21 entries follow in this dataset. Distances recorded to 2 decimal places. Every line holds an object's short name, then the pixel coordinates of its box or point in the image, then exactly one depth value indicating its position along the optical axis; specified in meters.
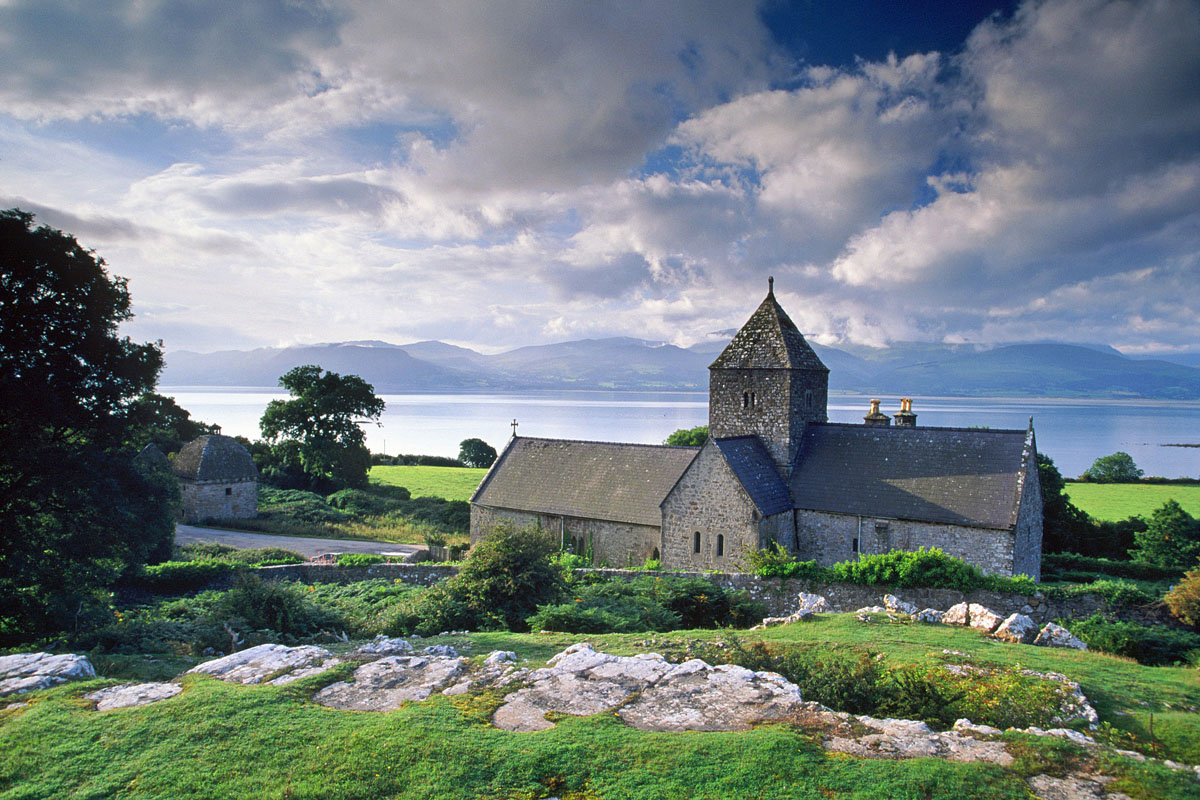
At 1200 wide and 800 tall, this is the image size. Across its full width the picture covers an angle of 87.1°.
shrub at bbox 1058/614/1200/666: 11.40
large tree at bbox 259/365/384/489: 52.00
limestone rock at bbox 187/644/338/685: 9.20
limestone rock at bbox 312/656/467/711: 8.30
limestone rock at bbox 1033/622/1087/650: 11.97
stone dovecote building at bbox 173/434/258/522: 41.72
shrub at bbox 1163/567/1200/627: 13.57
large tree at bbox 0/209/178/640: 13.97
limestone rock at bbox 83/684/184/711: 8.14
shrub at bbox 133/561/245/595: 22.70
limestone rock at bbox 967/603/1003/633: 13.15
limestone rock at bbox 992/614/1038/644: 12.34
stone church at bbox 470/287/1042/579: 22.89
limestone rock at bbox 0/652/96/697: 8.88
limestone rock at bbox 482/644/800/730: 7.70
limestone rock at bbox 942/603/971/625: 13.86
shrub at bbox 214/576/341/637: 13.42
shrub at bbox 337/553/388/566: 24.33
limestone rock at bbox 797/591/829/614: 16.41
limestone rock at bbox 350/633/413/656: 10.46
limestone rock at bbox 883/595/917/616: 15.36
